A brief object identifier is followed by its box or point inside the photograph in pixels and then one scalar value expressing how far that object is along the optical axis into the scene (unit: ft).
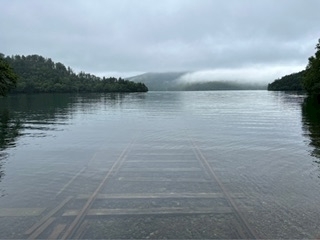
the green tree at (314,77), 236.81
